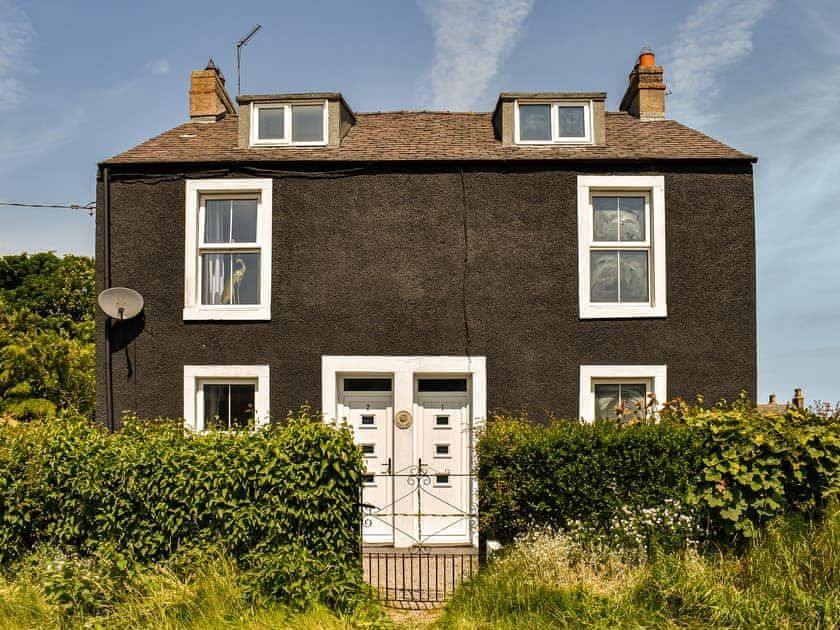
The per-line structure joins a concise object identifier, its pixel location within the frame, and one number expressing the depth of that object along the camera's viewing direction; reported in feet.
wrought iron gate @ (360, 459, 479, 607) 25.34
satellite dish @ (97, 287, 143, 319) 33.83
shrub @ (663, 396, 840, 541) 23.67
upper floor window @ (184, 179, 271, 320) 34.86
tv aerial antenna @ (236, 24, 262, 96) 44.45
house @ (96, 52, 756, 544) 33.94
